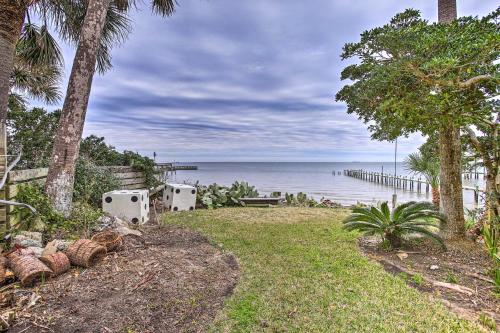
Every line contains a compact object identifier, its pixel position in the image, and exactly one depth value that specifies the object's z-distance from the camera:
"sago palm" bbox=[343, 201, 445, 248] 4.05
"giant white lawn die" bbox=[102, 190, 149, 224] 5.92
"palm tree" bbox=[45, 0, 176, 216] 4.84
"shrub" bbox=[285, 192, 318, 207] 9.95
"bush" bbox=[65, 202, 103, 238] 4.28
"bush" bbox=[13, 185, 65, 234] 3.82
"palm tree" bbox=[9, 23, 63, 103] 6.04
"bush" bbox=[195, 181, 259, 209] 8.62
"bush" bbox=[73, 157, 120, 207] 6.18
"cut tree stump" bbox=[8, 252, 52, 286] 2.52
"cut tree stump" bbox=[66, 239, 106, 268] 3.03
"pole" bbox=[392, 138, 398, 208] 6.11
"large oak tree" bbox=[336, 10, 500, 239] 2.86
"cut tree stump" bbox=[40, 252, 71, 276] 2.78
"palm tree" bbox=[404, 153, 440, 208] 9.07
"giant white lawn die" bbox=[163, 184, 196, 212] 7.79
